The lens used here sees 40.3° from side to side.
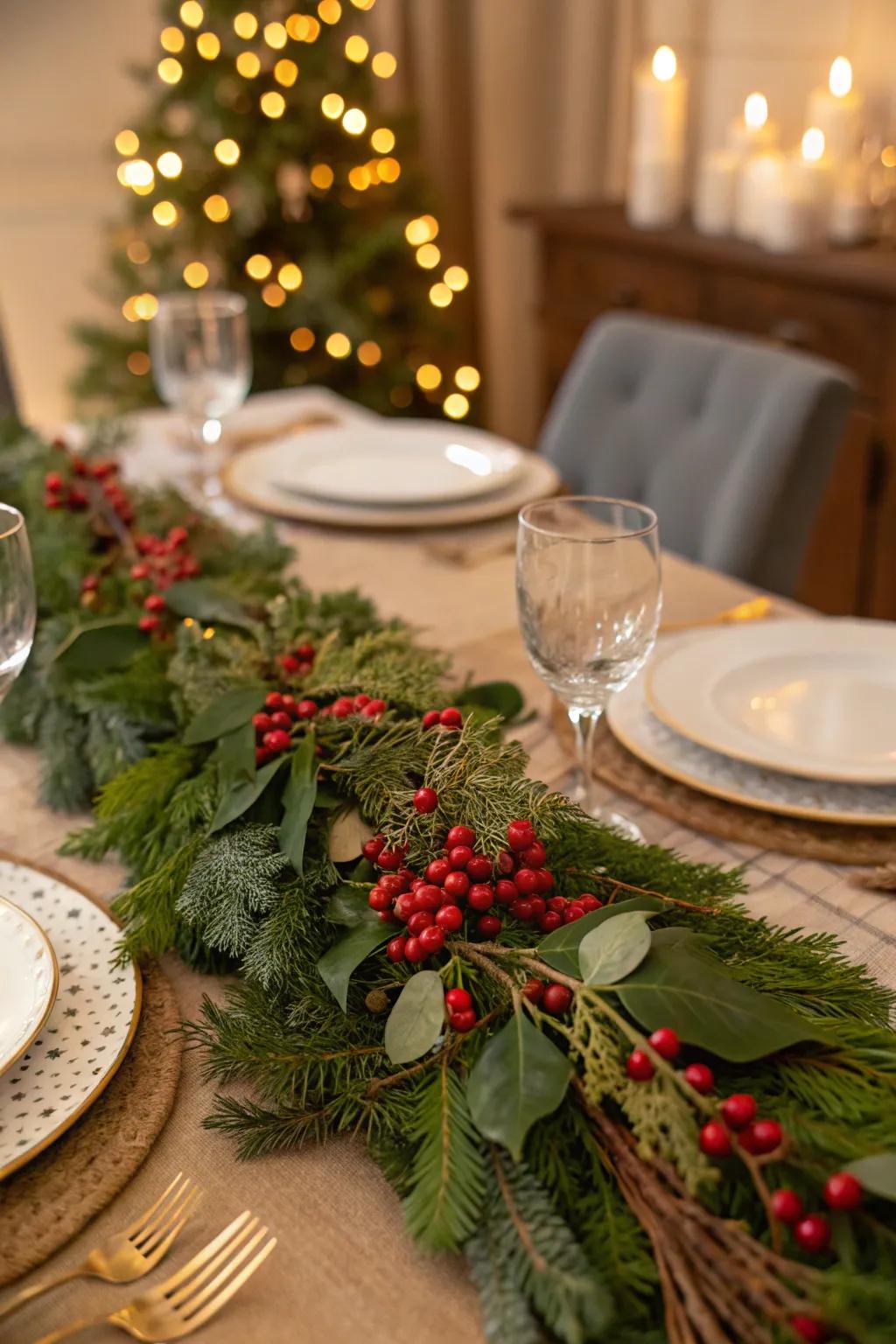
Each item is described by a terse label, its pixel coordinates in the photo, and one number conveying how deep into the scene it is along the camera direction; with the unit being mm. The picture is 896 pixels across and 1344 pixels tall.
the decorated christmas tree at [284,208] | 2711
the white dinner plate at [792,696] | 750
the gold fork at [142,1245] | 448
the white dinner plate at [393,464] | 1278
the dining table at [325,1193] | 445
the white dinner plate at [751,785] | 724
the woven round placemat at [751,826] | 707
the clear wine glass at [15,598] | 628
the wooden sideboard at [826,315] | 1996
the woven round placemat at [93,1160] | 470
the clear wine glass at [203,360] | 1338
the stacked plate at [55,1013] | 510
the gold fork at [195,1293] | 434
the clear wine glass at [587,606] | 660
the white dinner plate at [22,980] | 528
